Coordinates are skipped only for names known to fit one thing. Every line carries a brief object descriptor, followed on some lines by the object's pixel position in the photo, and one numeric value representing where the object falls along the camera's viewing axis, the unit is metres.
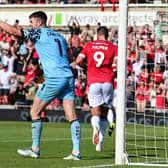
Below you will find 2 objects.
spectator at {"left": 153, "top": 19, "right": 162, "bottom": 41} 18.02
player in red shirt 13.47
